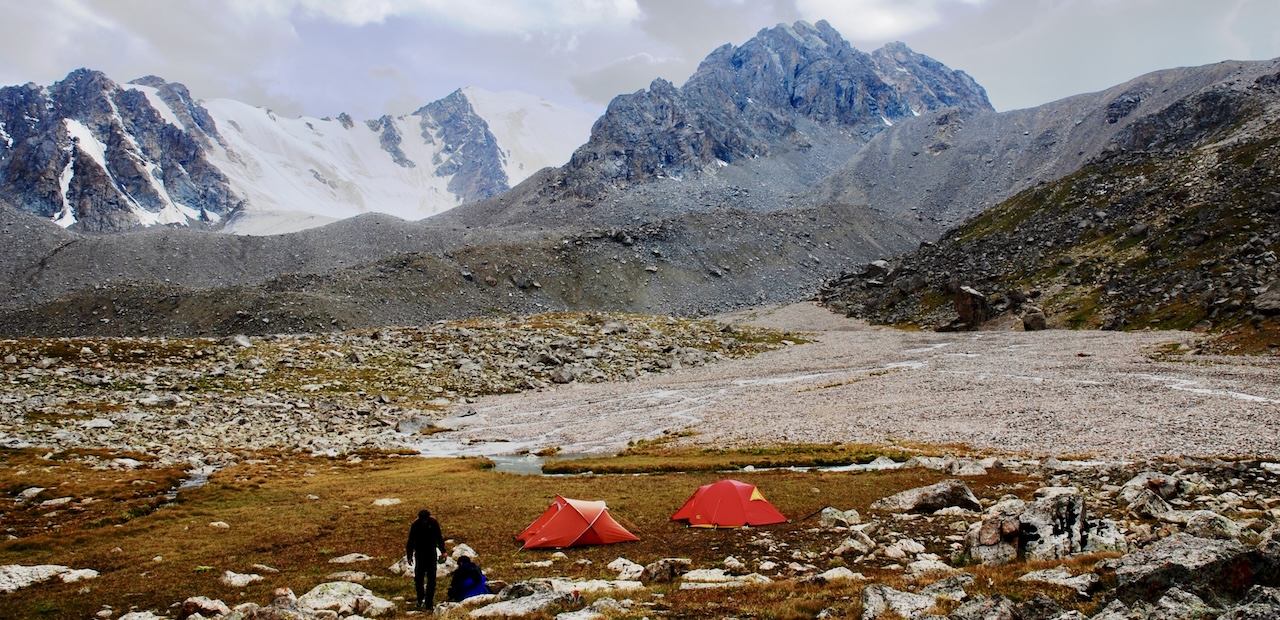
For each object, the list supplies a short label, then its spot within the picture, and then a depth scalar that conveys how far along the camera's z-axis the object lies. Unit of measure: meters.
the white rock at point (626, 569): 19.19
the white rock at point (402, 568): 21.17
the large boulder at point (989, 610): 11.88
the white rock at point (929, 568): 17.08
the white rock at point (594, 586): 17.08
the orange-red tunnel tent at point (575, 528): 24.44
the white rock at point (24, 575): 20.12
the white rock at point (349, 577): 20.20
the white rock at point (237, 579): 19.98
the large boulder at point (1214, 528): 16.77
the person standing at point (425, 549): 18.16
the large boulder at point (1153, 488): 22.65
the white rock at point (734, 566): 19.34
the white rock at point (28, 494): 31.43
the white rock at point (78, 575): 20.84
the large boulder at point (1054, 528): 17.64
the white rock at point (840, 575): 16.80
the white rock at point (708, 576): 18.17
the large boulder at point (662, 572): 18.56
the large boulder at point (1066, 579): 13.63
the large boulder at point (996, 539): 18.09
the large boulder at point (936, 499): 24.83
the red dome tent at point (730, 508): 25.91
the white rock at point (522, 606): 14.97
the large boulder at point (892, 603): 12.86
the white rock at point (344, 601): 16.94
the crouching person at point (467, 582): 17.88
